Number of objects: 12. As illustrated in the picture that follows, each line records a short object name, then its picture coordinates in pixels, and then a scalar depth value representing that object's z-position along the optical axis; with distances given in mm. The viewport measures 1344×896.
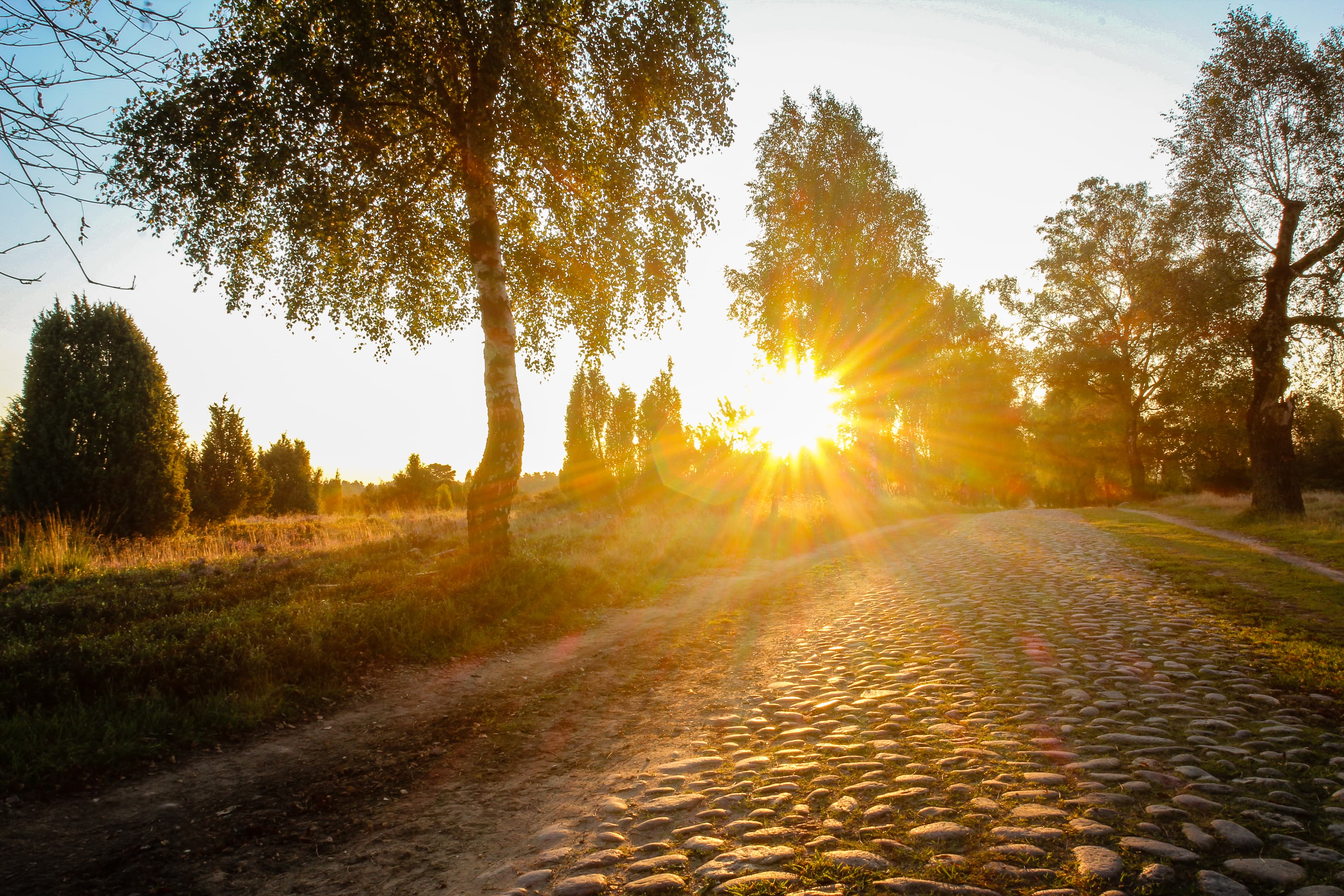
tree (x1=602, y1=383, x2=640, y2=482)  48938
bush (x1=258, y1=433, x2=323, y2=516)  33812
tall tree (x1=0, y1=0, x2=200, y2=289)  2965
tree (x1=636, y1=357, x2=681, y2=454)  45469
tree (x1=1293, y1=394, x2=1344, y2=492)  35844
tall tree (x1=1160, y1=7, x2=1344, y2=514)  15312
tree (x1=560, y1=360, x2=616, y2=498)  44062
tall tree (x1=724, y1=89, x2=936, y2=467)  25344
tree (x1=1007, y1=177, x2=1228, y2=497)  28906
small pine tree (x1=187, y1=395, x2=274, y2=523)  25547
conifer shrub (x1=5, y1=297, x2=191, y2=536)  16406
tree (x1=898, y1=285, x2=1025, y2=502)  31641
